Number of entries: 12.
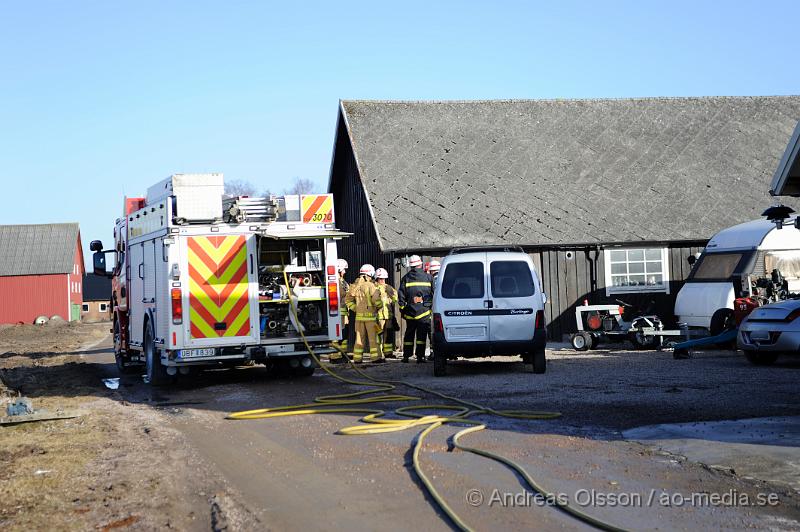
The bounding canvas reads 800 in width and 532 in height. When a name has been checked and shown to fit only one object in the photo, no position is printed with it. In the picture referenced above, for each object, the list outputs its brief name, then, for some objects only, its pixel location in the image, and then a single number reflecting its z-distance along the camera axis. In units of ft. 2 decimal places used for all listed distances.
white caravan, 67.62
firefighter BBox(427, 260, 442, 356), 70.44
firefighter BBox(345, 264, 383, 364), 65.92
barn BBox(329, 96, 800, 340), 85.56
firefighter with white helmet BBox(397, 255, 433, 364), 65.26
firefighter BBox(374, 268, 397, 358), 66.44
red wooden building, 238.27
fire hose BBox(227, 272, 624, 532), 25.65
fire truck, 51.37
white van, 53.21
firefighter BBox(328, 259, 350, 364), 68.28
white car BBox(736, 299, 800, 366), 52.80
